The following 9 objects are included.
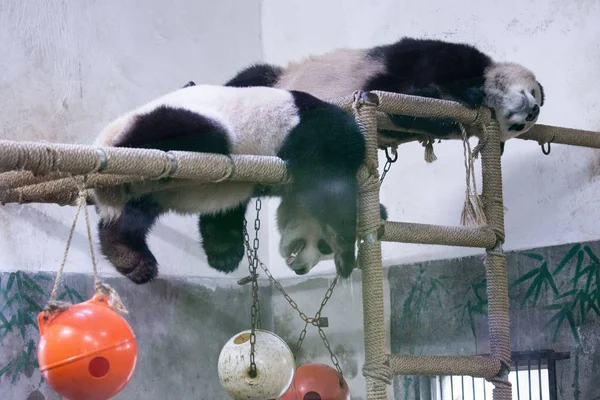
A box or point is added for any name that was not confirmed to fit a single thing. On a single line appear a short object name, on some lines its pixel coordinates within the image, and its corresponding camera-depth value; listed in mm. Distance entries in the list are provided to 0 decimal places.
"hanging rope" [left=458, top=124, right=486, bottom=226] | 5574
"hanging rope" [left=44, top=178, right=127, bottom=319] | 3629
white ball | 4832
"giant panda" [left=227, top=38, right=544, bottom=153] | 5883
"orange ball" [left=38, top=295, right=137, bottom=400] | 3510
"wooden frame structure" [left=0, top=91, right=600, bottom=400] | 3971
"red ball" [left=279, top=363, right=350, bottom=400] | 5391
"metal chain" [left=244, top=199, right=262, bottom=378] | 4844
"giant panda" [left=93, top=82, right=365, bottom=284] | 4914
